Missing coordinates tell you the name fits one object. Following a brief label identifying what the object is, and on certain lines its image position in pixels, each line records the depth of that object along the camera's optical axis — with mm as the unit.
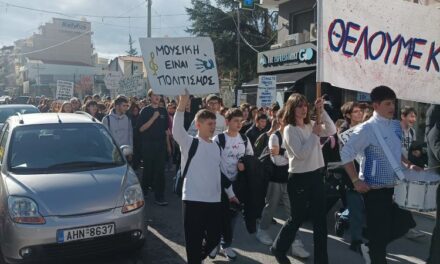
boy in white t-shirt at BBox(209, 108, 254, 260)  5125
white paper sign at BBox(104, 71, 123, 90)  19453
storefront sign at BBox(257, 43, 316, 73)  17703
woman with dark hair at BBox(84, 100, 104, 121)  9504
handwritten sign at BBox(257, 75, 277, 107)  12172
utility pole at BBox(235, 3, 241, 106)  26119
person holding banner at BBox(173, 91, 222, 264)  4223
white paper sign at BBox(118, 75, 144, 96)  16016
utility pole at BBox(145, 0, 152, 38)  21212
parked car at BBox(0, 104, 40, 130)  11211
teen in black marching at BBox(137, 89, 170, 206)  7820
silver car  4480
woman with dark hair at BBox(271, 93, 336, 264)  4625
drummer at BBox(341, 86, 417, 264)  3932
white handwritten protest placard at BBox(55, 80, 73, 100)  16719
